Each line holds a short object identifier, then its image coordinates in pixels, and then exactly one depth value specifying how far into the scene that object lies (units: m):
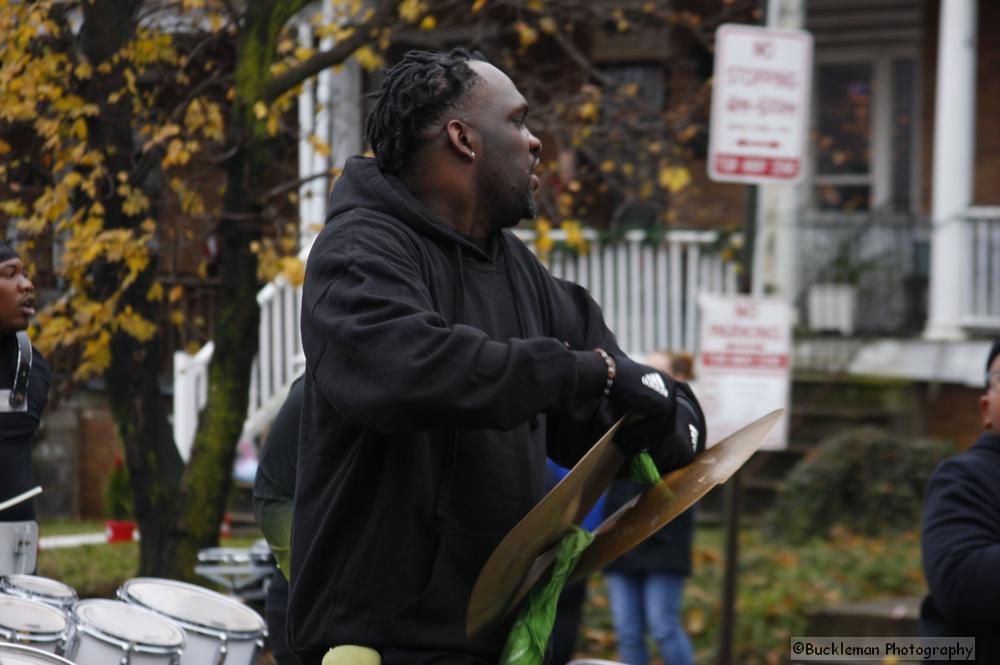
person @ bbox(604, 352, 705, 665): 13.41
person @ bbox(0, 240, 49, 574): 8.64
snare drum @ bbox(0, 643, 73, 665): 6.36
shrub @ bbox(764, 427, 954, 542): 19.75
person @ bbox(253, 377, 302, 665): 8.49
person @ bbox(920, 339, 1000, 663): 7.08
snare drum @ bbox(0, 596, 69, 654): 7.61
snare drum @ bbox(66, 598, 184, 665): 8.08
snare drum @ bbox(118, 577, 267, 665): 8.69
